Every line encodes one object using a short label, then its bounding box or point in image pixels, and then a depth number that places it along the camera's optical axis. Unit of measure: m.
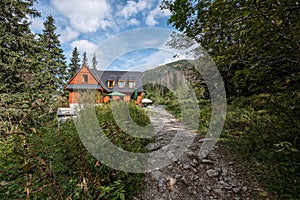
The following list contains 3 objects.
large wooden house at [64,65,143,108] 15.33
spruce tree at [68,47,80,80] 27.03
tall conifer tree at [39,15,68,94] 14.44
